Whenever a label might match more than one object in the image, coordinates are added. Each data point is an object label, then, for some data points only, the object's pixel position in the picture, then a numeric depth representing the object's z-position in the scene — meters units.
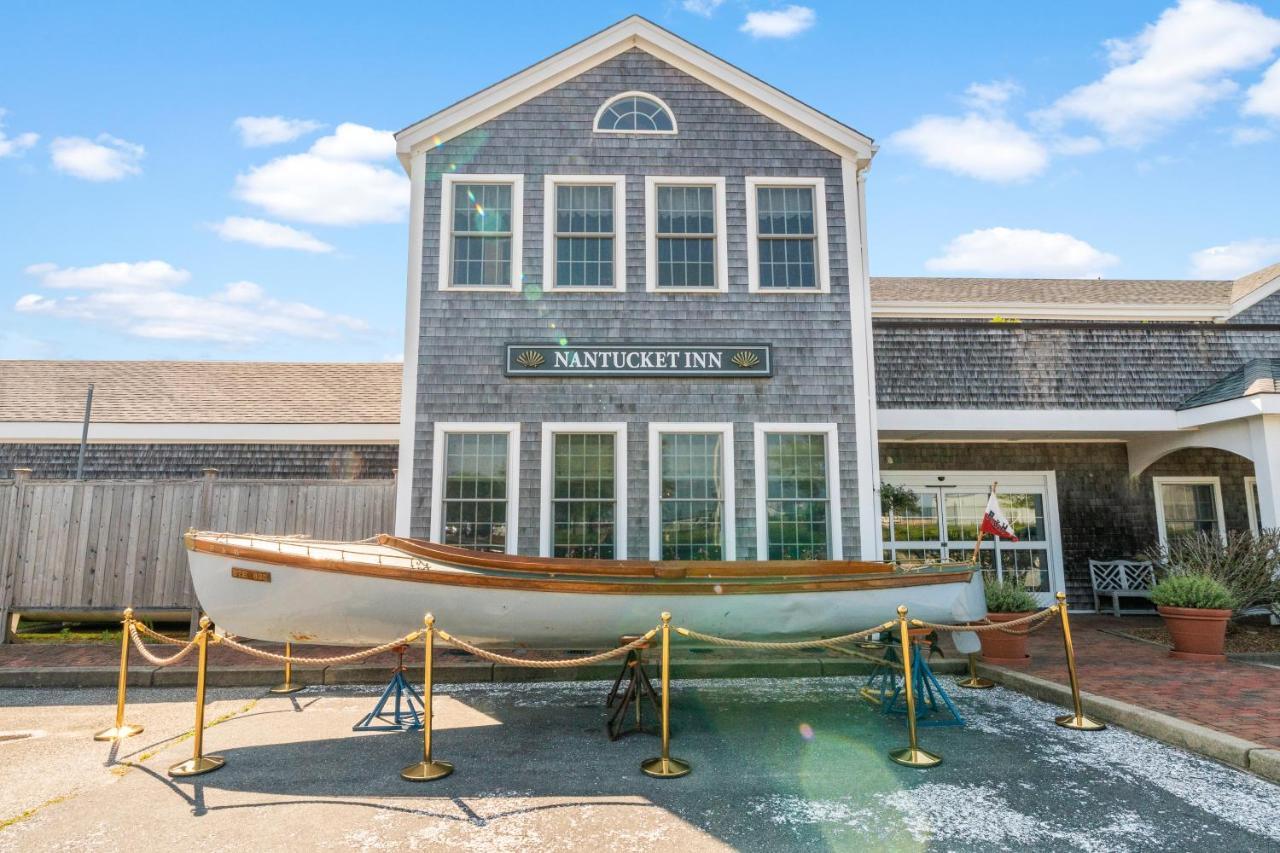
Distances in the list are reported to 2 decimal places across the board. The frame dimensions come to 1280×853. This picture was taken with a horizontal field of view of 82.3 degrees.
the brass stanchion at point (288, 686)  7.60
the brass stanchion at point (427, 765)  4.96
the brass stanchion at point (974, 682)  7.67
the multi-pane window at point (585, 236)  9.93
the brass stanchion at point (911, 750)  5.14
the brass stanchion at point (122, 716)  5.88
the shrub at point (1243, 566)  9.20
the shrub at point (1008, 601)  8.73
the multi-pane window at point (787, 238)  10.05
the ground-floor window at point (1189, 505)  12.70
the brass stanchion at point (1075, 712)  5.99
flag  7.31
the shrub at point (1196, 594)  8.38
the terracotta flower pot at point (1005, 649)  8.27
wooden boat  5.65
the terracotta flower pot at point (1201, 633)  8.25
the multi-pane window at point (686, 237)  9.98
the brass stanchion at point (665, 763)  4.97
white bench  11.98
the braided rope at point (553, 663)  5.29
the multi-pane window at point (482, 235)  9.88
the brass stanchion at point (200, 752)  5.06
